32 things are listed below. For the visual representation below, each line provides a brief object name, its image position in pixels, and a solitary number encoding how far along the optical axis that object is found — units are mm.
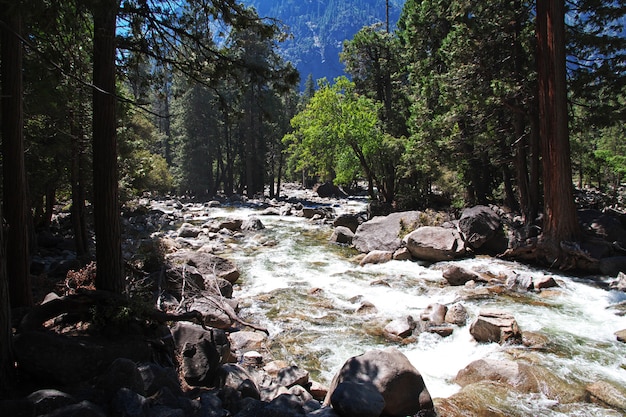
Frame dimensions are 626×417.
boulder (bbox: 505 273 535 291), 9820
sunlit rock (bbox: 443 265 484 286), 10500
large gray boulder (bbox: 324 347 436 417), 4773
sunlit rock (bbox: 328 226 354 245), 16531
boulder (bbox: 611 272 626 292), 9459
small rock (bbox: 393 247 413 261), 13281
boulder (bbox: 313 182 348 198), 40916
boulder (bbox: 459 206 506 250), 13172
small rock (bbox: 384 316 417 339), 7352
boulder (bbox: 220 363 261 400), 4740
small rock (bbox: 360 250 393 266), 13102
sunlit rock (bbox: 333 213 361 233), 19169
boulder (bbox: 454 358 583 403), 5410
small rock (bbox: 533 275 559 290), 9820
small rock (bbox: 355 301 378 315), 8594
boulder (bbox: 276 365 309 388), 5336
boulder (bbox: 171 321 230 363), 5512
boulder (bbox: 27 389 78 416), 3186
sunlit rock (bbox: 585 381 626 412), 5168
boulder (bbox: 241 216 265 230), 20250
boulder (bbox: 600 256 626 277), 10391
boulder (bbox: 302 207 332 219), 24392
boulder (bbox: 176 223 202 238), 17938
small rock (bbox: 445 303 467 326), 7711
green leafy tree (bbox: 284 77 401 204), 20844
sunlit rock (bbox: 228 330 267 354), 6700
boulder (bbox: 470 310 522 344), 6844
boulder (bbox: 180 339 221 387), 5055
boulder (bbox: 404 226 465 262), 12820
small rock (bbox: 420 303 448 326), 7800
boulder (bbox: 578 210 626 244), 11336
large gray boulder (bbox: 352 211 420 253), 14550
